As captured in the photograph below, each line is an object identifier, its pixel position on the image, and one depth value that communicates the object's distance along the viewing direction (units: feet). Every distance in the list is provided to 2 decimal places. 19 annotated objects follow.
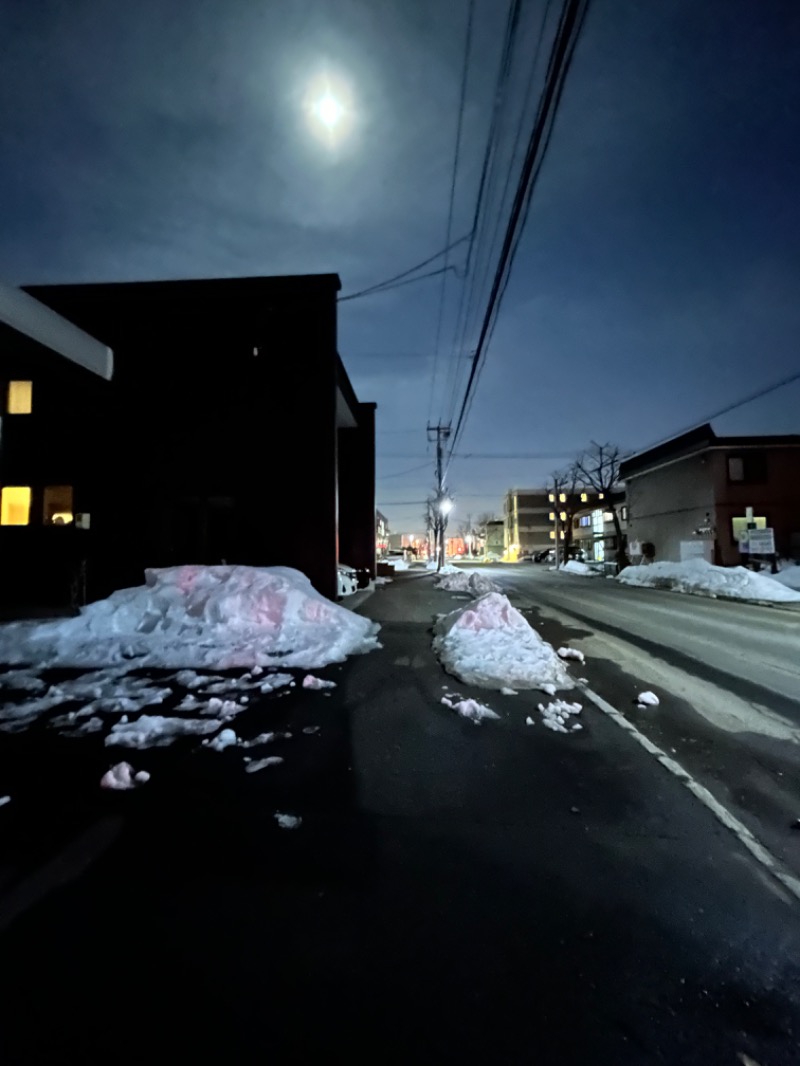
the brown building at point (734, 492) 83.71
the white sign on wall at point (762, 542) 67.41
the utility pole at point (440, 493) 119.34
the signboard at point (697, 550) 85.25
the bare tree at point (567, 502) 147.10
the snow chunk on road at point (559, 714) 14.84
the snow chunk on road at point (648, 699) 17.20
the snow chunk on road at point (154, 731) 13.38
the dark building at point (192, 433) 41.57
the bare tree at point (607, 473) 118.12
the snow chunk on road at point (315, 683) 19.08
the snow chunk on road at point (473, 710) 15.62
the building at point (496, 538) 350.48
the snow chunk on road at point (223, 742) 13.07
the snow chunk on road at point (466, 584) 61.63
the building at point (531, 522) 295.48
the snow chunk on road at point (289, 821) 9.36
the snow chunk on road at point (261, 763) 11.86
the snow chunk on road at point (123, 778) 10.98
